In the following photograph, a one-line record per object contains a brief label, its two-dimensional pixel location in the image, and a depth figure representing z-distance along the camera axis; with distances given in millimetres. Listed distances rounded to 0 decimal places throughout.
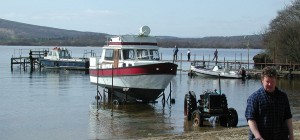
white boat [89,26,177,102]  25984
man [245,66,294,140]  6520
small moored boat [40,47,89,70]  66375
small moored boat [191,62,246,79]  51969
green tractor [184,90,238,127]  18156
